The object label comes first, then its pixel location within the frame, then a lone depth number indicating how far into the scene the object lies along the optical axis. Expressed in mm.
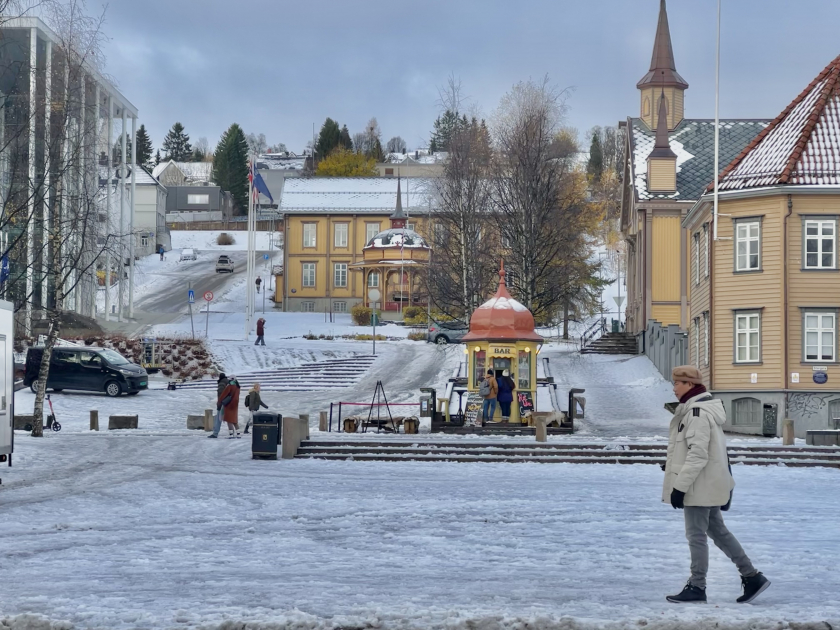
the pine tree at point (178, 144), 191700
